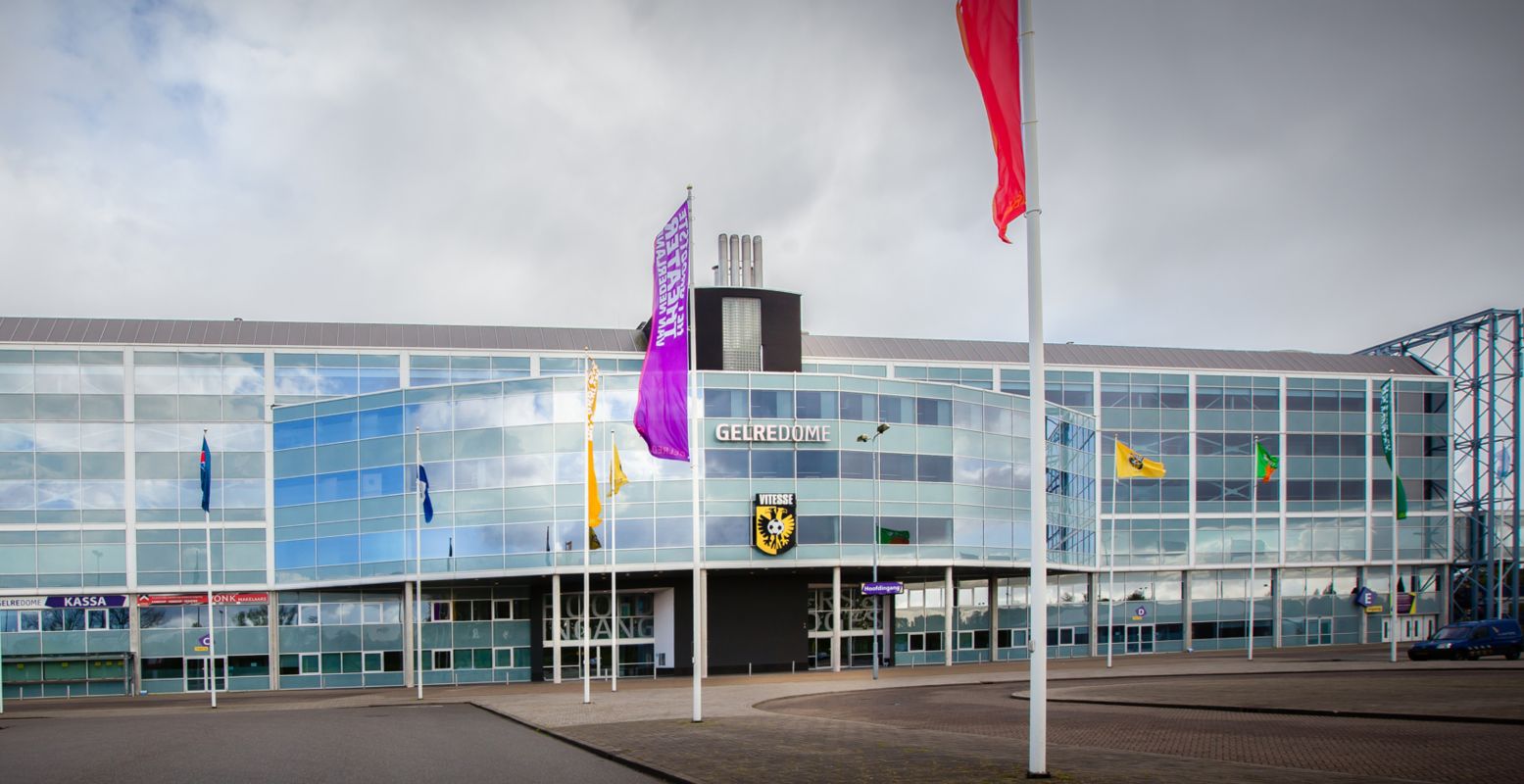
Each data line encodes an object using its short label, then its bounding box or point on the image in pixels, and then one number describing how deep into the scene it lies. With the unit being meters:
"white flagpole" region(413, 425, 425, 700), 47.97
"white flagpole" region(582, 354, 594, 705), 38.50
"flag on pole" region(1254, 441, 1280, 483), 58.09
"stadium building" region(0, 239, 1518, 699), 54.81
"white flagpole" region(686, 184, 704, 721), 28.20
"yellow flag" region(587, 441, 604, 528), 39.25
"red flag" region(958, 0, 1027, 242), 16.62
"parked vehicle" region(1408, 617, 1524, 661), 52.00
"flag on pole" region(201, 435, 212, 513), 48.91
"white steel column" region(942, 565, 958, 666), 57.83
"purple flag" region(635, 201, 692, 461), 27.80
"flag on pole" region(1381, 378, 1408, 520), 59.66
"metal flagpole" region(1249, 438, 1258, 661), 71.38
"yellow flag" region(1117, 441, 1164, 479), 50.88
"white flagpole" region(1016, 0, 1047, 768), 16.22
